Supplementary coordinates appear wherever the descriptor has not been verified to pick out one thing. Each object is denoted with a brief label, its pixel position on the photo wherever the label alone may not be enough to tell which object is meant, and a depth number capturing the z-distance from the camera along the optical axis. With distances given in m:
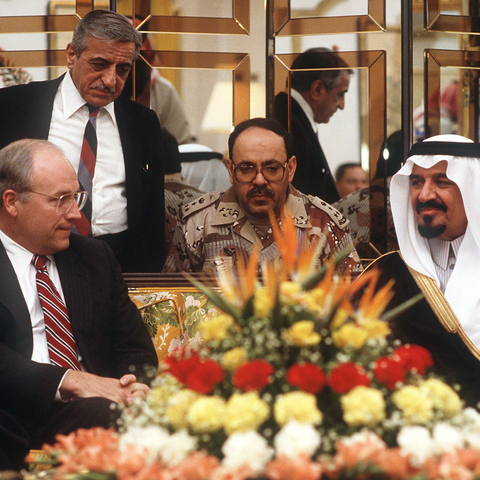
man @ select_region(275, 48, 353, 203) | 10.05
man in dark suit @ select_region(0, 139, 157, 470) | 5.13
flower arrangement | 2.81
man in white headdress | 5.93
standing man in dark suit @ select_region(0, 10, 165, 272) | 7.01
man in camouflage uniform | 7.14
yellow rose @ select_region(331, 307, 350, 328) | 3.29
